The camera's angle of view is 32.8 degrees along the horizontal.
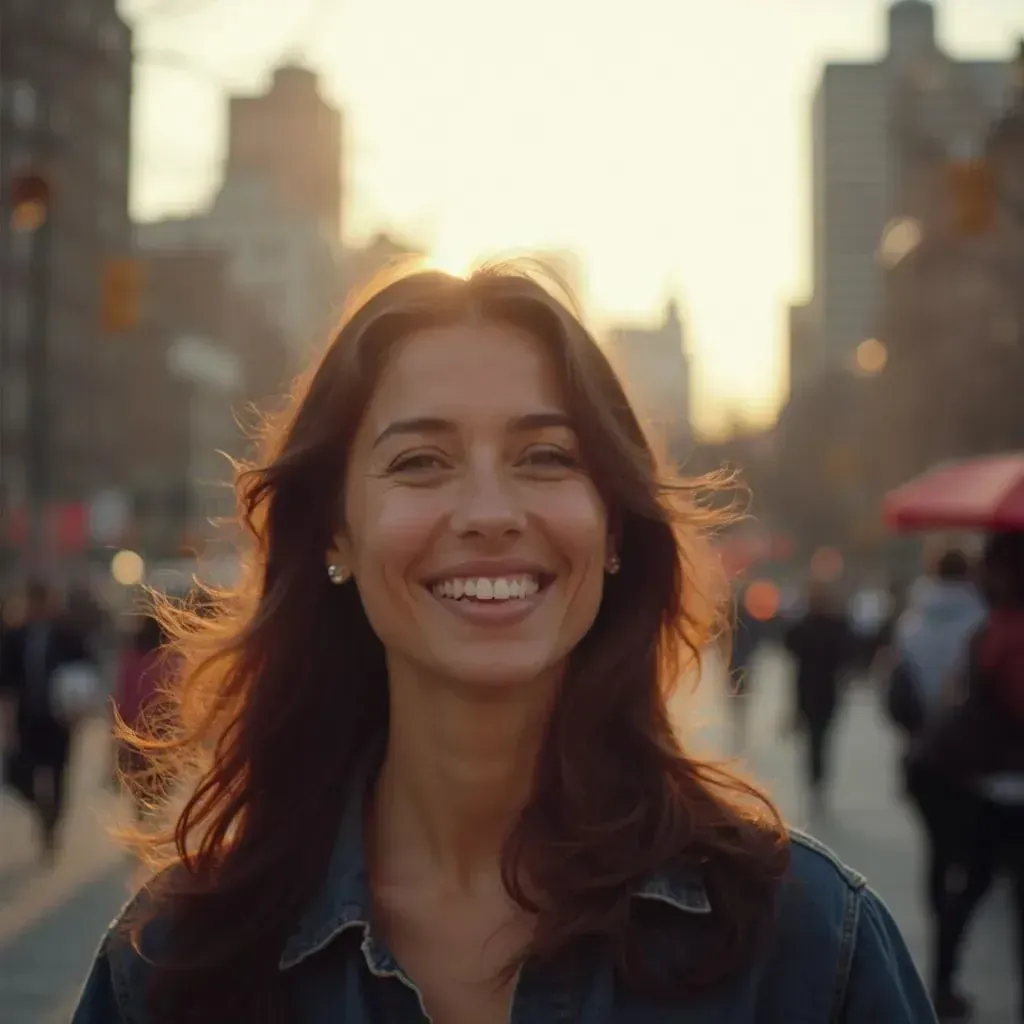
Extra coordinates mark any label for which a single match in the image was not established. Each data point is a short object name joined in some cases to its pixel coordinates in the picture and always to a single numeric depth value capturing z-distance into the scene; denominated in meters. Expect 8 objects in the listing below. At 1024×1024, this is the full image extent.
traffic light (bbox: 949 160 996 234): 12.88
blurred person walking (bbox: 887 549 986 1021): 7.45
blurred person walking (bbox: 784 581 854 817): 14.77
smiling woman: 2.38
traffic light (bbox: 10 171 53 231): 13.59
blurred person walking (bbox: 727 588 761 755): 19.39
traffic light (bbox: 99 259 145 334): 16.33
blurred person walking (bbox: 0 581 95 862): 11.95
